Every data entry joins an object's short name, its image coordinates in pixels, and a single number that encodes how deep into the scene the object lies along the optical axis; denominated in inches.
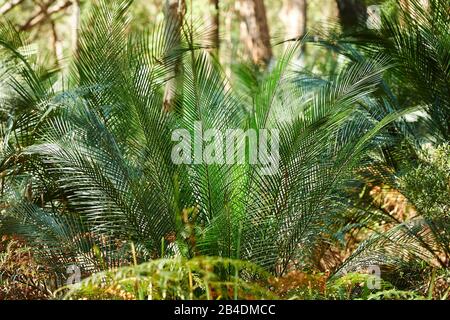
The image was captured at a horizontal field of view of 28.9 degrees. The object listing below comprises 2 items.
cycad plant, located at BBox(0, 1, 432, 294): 259.3
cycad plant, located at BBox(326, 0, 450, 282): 286.5
